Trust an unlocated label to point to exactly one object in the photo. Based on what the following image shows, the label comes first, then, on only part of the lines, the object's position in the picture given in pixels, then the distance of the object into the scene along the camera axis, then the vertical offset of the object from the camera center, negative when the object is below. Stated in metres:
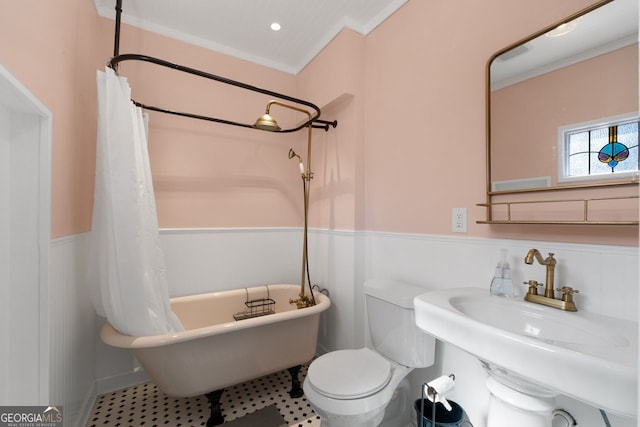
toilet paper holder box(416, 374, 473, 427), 1.15 -0.80
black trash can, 1.26 -0.96
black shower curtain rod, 1.37 +0.80
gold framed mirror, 0.90 +0.37
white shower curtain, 1.32 -0.05
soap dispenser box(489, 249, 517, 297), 1.12 -0.27
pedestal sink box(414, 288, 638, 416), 0.58 -0.35
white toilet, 1.16 -0.75
